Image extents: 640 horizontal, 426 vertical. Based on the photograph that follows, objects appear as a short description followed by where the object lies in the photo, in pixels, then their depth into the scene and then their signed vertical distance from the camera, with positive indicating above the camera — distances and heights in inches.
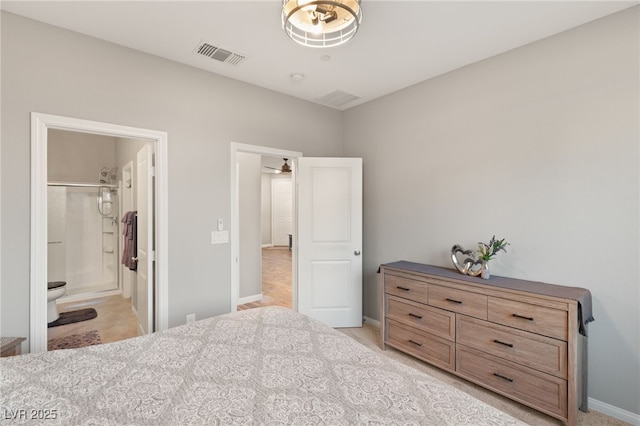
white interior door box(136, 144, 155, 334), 103.7 -10.9
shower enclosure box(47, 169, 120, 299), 179.0 -15.5
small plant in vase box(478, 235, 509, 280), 95.0 -12.5
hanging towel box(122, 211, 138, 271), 130.8 -13.2
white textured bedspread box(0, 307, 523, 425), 39.1 -26.8
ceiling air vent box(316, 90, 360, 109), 135.3 +53.9
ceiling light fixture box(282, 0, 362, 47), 60.2 +42.0
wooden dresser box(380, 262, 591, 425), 74.3 -35.4
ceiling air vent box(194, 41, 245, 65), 96.0 +53.4
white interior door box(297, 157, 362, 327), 139.3 -13.6
